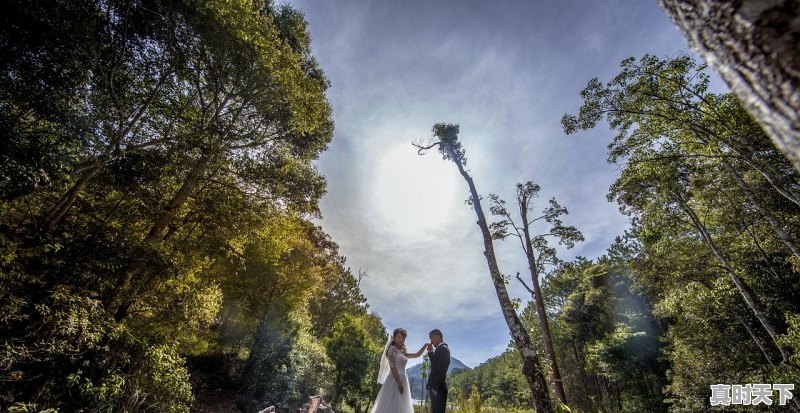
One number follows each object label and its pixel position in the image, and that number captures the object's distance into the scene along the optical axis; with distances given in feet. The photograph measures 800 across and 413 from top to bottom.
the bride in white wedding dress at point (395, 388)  19.53
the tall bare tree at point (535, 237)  40.60
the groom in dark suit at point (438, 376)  18.40
